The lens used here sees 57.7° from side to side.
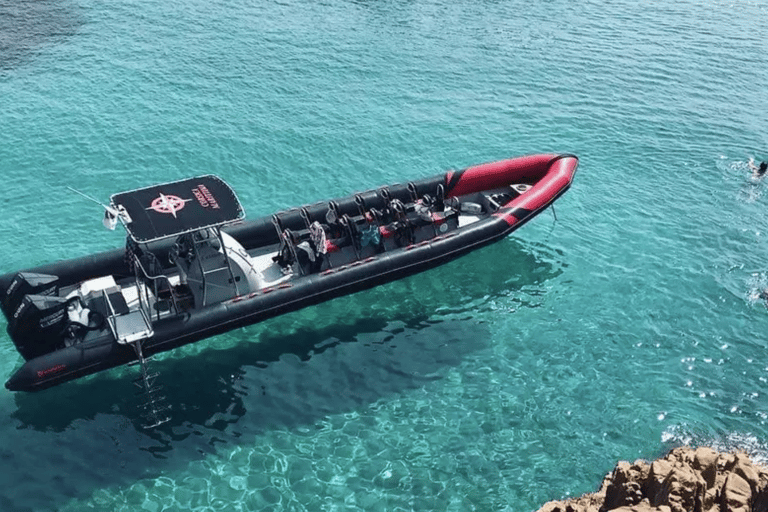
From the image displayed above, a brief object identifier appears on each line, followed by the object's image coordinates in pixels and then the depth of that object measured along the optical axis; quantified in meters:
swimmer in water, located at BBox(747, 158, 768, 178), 28.53
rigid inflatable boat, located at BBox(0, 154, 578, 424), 16.45
